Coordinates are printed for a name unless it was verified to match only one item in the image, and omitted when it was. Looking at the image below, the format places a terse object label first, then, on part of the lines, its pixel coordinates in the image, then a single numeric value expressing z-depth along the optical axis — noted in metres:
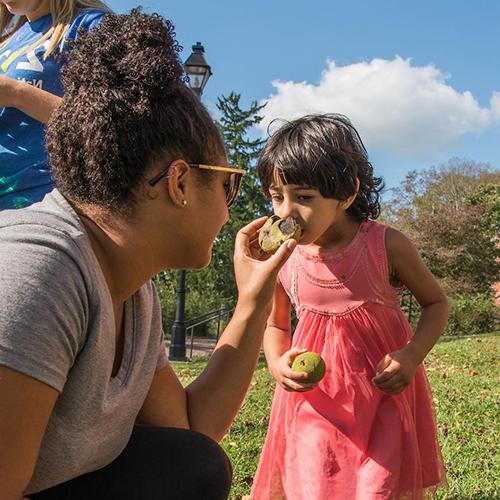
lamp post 10.45
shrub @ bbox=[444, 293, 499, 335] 18.64
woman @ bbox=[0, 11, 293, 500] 1.16
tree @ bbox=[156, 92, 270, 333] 21.70
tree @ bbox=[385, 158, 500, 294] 24.36
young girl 2.47
